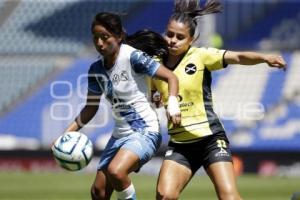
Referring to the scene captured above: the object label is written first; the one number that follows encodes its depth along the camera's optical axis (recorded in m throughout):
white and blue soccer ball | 14.67
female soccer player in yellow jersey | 14.45
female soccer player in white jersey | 14.62
